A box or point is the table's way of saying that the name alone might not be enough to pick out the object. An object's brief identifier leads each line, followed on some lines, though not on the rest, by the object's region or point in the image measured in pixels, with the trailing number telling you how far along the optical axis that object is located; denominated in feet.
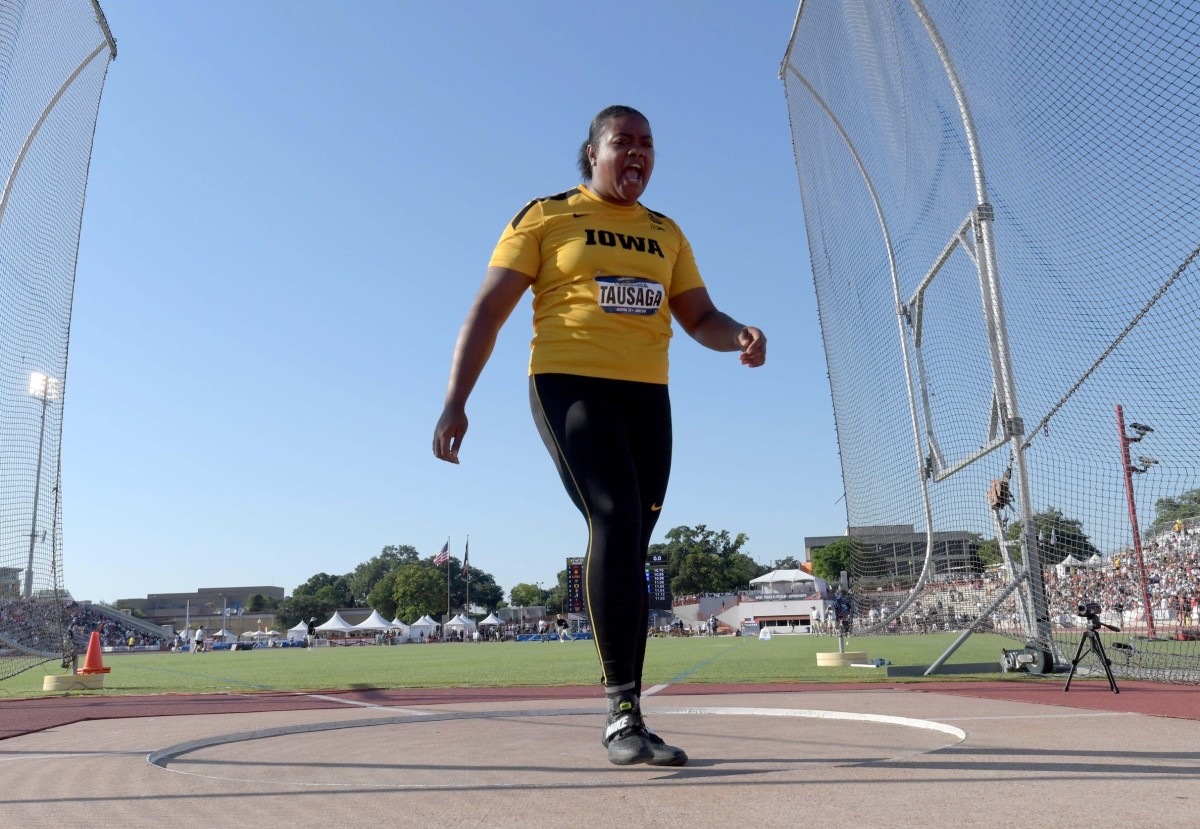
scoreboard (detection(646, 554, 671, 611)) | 164.14
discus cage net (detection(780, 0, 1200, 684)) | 18.43
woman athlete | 9.18
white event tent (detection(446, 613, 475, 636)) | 214.69
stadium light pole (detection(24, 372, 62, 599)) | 32.86
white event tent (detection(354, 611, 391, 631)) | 201.46
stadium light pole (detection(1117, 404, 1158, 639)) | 19.73
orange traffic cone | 36.63
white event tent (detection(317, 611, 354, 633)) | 207.93
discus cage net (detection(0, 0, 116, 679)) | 30.42
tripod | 17.85
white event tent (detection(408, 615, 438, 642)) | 227.61
